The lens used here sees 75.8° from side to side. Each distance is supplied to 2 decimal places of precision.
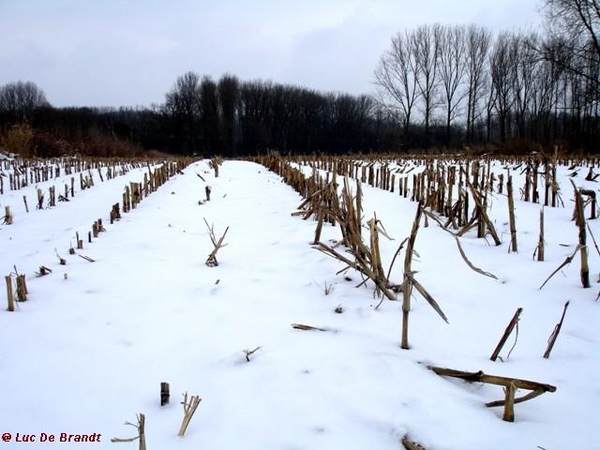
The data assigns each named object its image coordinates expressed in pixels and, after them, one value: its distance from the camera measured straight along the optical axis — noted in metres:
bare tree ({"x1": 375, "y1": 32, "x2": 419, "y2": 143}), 32.12
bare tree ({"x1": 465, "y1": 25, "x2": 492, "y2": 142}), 30.70
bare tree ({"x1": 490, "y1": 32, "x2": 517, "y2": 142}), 29.55
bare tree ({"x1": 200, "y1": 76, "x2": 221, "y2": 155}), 43.69
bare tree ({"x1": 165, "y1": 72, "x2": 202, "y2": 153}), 43.66
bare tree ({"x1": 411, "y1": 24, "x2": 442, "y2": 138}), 31.53
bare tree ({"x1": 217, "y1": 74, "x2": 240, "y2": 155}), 43.81
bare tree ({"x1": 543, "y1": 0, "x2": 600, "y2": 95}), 13.70
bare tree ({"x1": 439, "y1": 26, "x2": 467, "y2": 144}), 31.30
